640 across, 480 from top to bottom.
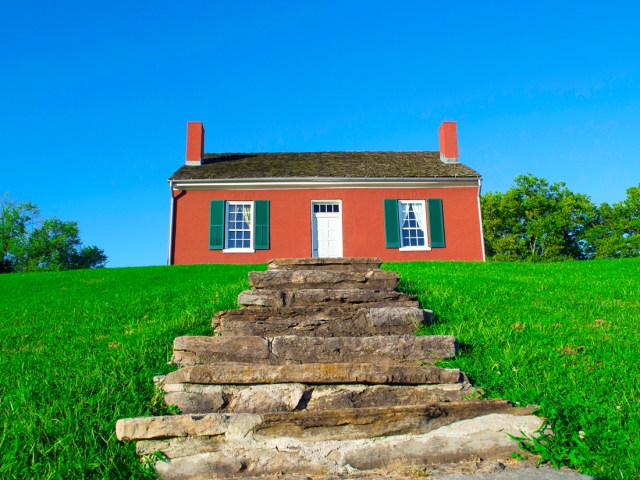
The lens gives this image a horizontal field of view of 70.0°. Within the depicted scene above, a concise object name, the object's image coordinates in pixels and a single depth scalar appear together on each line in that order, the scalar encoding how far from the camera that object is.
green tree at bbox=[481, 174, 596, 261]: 32.53
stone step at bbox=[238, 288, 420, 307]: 5.17
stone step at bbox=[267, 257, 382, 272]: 6.12
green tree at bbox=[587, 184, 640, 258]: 31.41
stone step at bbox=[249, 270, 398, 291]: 5.63
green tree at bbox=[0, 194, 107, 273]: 34.50
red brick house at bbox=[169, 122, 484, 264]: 15.04
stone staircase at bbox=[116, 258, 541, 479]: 2.83
